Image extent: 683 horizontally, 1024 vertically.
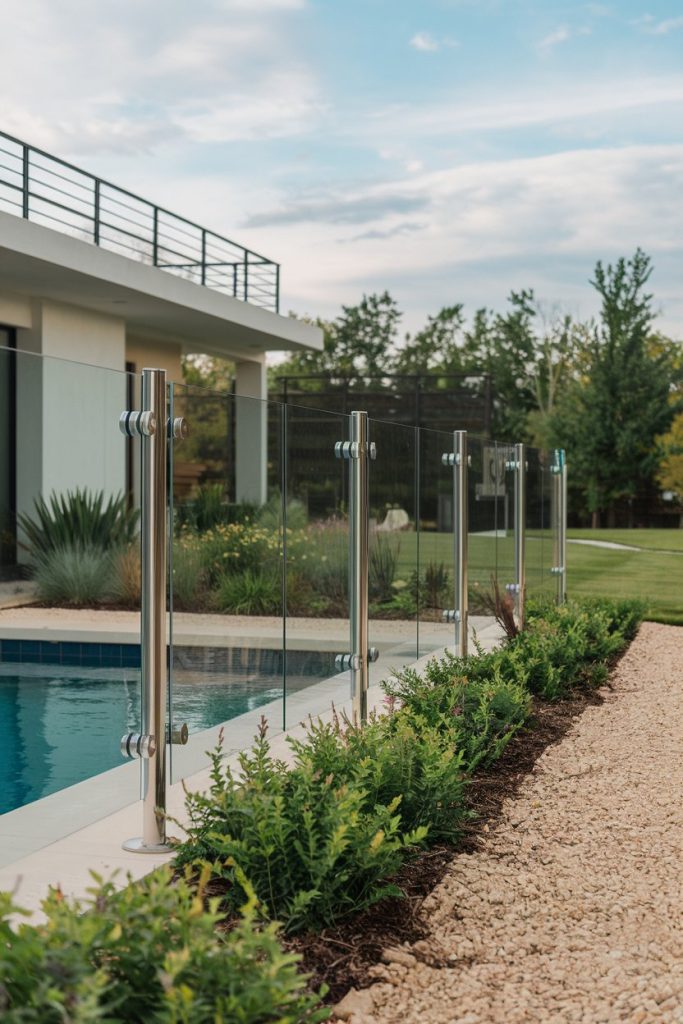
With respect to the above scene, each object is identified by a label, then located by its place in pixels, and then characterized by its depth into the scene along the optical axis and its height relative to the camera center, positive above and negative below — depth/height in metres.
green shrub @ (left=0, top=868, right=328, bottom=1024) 2.40 -0.99
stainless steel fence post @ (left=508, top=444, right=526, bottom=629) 10.88 -0.24
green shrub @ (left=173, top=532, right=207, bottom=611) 4.86 -0.33
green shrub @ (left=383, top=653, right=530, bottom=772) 5.62 -1.06
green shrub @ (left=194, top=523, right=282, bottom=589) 5.21 -0.25
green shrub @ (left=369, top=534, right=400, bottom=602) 7.10 -0.43
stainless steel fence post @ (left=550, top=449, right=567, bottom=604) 13.58 -0.29
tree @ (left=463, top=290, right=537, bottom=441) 48.50 +5.40
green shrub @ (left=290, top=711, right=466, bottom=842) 4.32 -1.01
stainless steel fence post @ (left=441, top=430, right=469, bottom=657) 8.79 -0.29
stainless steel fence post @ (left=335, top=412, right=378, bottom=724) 6.62 -0.38
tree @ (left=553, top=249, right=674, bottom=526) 35.88 +3.01
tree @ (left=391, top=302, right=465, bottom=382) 56.88 +7.11
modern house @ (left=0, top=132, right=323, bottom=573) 4.63 +2.81
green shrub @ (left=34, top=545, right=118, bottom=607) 5.34 -0.42
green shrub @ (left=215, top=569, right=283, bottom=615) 5.39 -0.46
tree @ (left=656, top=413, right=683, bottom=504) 31.33 +1.12
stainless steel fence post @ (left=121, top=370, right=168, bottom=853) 4.52 -0.39
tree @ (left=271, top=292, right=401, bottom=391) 56.22 +7.27
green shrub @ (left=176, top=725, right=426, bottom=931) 3.62 -1.08
